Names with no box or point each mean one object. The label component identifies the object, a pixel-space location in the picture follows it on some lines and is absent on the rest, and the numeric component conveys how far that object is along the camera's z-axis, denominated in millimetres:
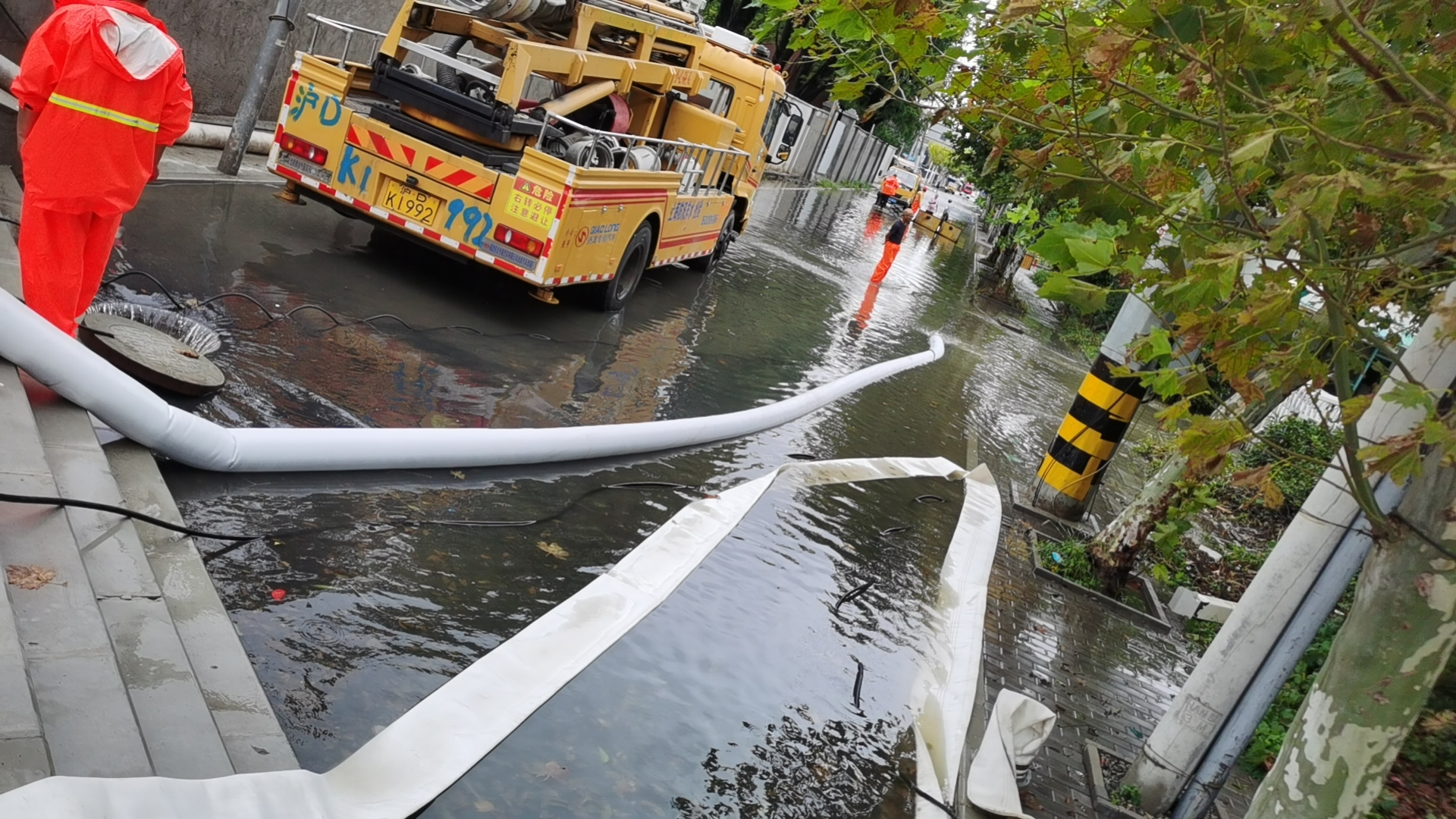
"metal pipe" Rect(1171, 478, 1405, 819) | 4883
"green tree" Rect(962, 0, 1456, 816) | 2922
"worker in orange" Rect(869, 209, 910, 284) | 19672
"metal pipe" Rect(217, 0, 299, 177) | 10516
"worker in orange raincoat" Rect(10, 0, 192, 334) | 4777
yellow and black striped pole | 9172
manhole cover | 5438
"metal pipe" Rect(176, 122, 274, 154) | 11406
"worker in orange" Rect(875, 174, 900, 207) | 41562
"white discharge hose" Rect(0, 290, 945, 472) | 4465
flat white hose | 2777
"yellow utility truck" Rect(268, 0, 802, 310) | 9016
